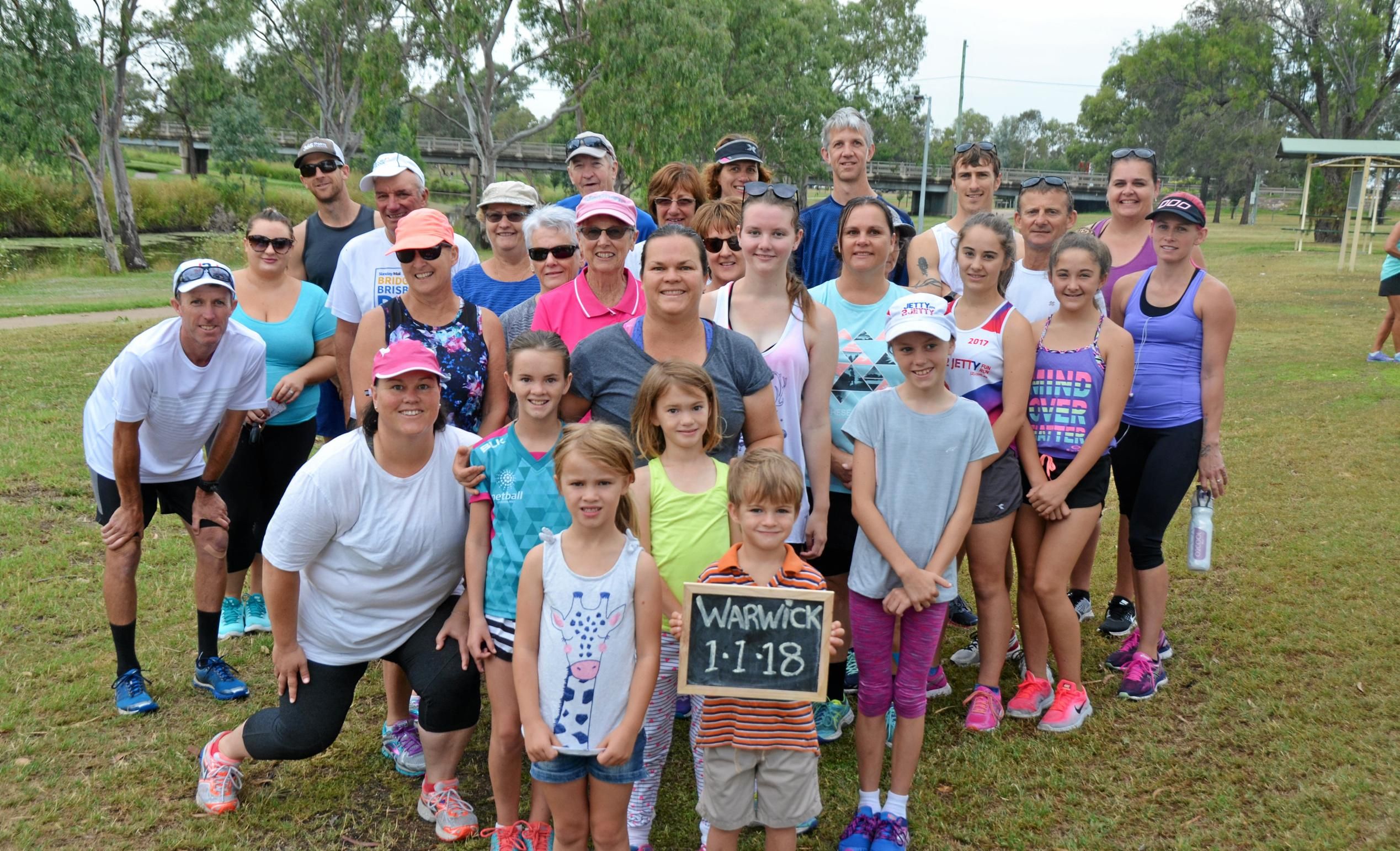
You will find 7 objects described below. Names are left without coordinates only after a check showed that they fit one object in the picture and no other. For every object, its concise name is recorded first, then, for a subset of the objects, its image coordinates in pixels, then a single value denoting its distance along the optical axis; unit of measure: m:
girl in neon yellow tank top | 3.43
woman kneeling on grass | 3.55
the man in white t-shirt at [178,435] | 4.38
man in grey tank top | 5.68
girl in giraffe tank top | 3.17
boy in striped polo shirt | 3.19
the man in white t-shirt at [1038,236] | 4.98
